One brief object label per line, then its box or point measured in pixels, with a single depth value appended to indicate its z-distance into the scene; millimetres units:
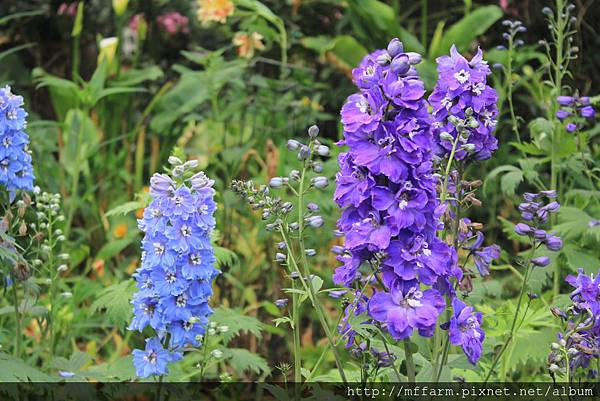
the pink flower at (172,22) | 6129
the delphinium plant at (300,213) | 2070
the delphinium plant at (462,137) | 2160
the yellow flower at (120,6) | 5180
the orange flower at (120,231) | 4441
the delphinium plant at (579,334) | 2270
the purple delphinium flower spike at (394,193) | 1879
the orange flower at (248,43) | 4984
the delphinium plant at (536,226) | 2154
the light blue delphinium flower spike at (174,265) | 2201
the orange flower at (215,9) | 5012
